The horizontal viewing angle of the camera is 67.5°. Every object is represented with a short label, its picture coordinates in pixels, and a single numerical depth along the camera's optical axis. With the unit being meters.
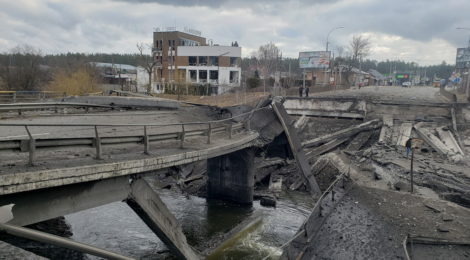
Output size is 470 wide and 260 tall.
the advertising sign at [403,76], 138.62
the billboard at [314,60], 61.58
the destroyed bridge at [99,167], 6.59
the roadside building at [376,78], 122.94
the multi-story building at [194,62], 65.50
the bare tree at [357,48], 95.12
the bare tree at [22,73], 43.66
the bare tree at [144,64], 50.44
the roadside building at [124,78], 61.44
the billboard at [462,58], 70.06
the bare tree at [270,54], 85.14
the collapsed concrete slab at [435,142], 21.27
